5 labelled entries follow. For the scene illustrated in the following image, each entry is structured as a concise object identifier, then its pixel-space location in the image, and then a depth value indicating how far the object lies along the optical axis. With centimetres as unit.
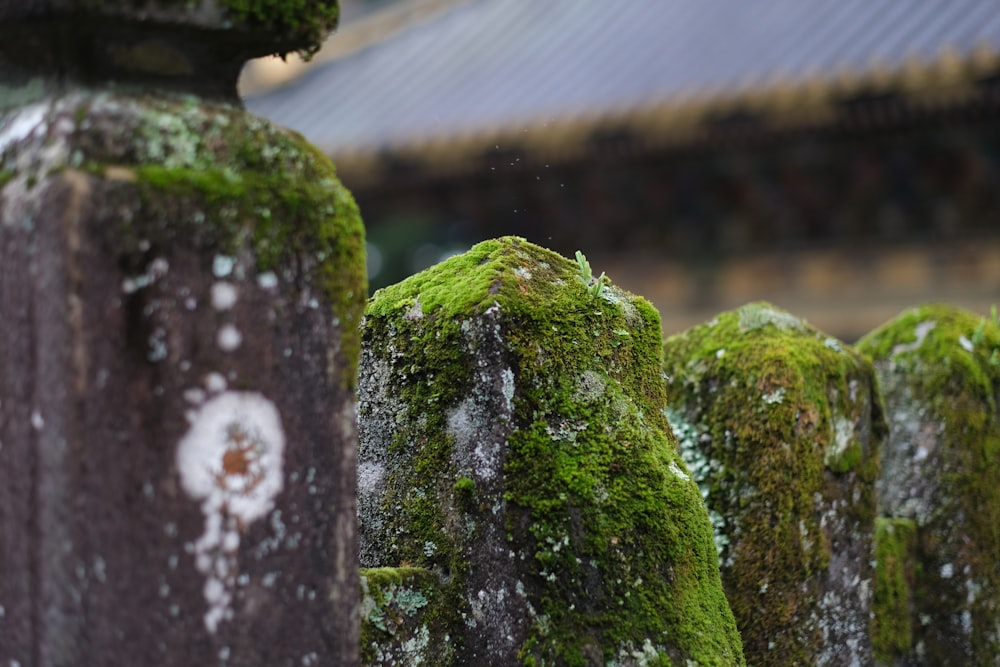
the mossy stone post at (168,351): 122
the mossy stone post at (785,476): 161
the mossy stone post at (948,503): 188
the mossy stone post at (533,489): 143
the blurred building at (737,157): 515
